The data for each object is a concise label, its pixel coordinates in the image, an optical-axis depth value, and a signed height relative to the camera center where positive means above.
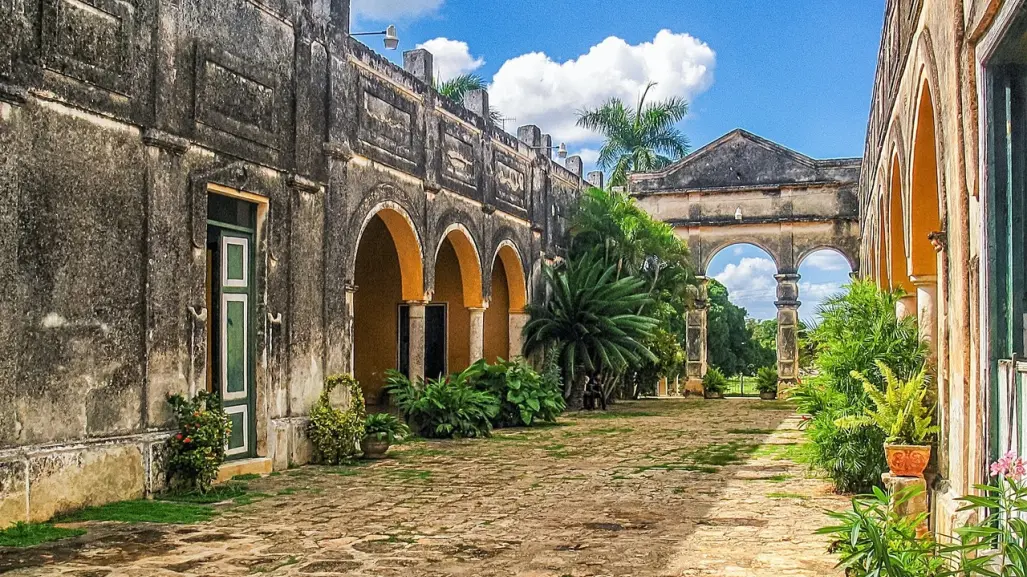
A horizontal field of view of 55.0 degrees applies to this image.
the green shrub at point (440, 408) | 13.45 -1.01
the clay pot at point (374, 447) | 10.93 -1.25
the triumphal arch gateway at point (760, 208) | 23.70 +3.05
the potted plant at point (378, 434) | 10.94 -1.11
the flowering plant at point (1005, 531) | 3.45 -0.75
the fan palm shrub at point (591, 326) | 17.83 +0.13
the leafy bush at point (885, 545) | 4.18 -0.96
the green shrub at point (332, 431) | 10.46 -1.02
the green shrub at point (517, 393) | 15.30 -0.94
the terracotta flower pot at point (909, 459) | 6.34 -0.83
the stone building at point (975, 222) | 4.50 +0.54
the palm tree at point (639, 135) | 30.30 +6.13
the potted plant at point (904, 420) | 6.37 -0.63
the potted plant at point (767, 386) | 23.84 -1.31
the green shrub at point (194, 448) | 8.28 -0.94
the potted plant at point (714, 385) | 24.33 -1.31
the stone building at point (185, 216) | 7.14 +1.12
